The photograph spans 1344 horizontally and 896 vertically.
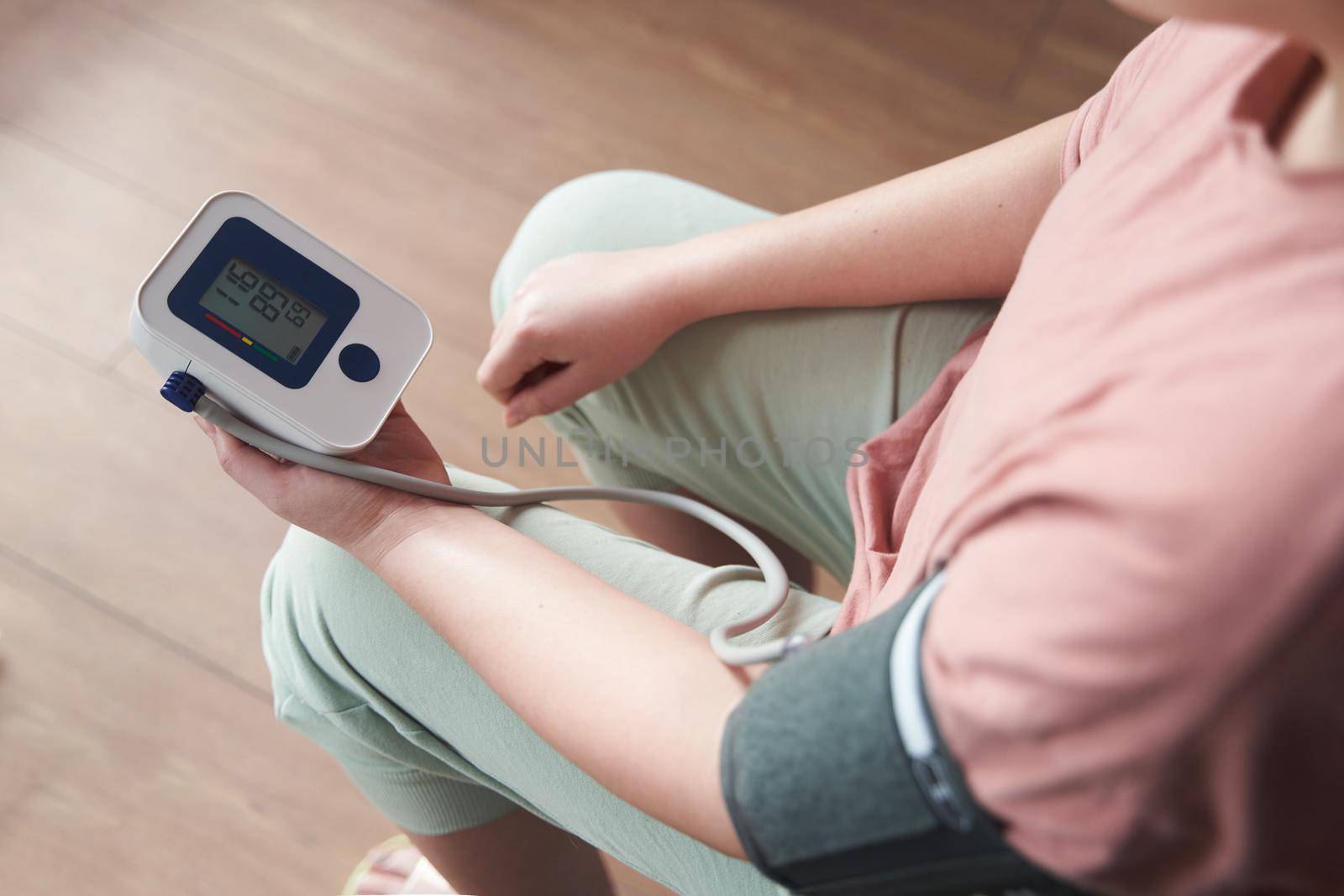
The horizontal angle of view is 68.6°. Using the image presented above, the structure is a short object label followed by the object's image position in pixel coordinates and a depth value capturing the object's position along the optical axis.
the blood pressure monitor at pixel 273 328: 0.58
